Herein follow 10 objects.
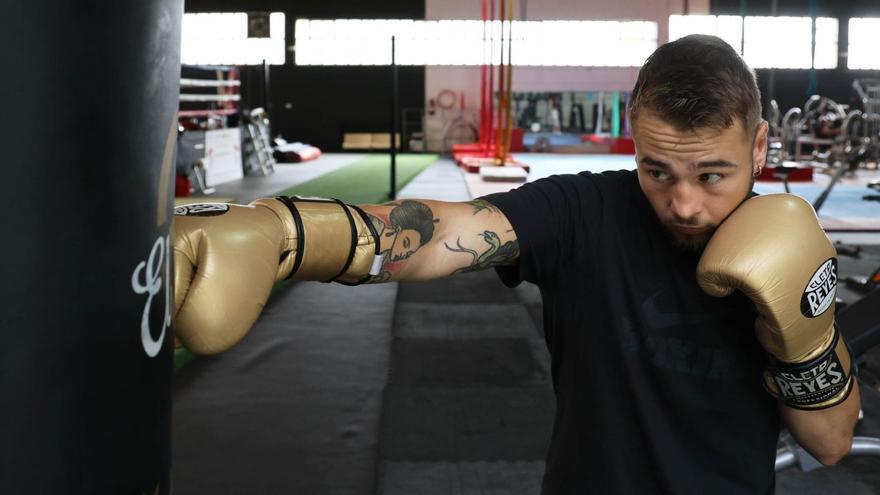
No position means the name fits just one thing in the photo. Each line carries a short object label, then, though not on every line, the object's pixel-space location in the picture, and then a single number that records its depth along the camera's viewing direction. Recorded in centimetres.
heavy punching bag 60
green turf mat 1021
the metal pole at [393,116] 813
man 123
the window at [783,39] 1848
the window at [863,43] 1909
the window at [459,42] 1920
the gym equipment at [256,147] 1282
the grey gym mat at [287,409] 276
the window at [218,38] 1896
